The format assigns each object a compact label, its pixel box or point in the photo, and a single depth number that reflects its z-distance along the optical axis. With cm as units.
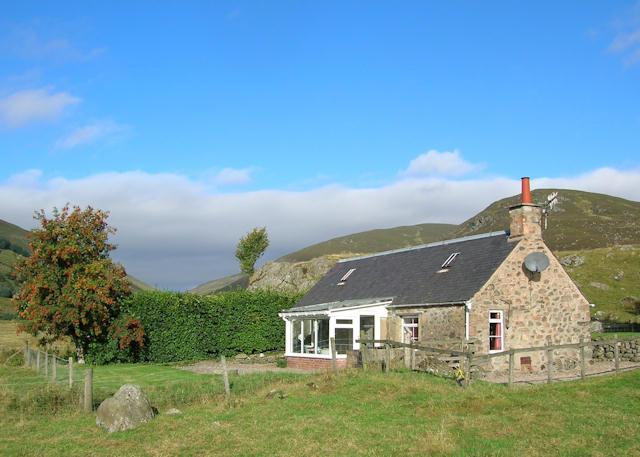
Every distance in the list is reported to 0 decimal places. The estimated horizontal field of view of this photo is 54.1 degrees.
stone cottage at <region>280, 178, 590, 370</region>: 2494
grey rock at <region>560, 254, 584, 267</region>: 6206
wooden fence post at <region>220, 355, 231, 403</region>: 1689
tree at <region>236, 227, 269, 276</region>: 6929
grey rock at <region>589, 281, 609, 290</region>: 5590
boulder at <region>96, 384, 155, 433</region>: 1420
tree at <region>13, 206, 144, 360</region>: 3003
